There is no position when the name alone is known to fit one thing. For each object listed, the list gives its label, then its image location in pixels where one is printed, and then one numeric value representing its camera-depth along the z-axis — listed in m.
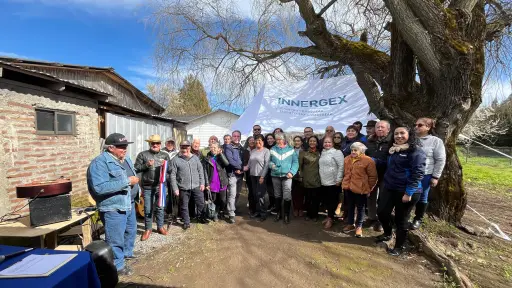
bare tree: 3.83
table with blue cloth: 1.23
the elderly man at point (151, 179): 4.23
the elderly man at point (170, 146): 5.31
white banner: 6.95
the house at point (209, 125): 29.92
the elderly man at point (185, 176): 4.62
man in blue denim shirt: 2.84
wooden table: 2.63
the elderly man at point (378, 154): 4.00
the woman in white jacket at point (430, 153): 3.68
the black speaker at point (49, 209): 2.72
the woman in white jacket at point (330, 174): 4.46
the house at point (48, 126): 4.48
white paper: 1.30
